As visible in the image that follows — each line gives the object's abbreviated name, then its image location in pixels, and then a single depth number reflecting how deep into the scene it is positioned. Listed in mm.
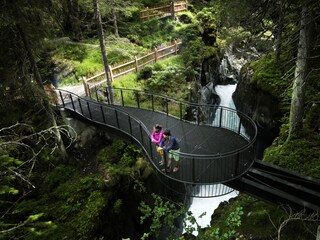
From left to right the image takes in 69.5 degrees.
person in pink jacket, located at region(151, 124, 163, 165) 7543
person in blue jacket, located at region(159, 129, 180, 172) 7079
